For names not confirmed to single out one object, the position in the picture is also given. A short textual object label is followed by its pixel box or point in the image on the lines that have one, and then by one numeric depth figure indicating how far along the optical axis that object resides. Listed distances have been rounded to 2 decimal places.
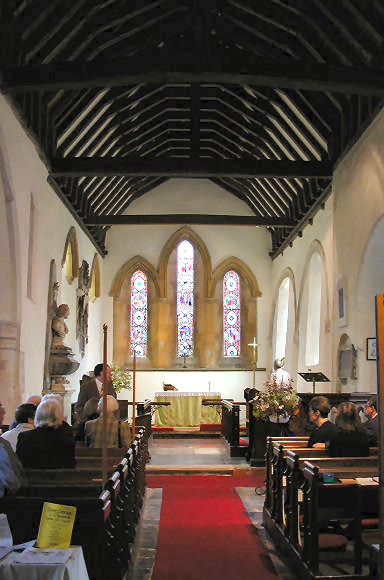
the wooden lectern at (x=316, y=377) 8.67
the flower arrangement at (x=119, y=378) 14.20
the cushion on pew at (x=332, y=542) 4.48
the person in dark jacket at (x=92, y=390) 7.75
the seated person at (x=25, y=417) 4.77
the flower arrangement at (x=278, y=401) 8.06
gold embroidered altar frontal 12.64
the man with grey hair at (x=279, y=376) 8.15
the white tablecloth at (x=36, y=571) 2.34
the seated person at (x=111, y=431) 5.52
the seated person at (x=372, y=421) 6.20
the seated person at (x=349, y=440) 4.78
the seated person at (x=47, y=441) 4.05
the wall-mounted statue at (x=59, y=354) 10.12
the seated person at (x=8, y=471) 3.23
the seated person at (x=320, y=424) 5.47
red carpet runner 4.32
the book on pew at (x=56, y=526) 2.49
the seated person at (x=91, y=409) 5.94
